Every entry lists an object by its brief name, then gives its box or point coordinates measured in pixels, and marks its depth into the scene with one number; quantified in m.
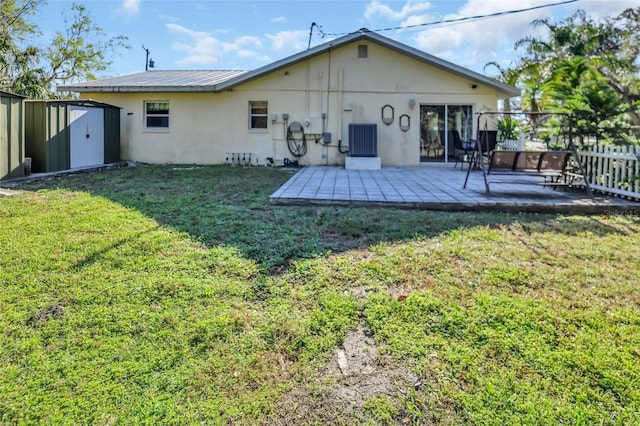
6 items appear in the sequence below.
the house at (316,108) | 11.84
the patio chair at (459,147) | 10.83
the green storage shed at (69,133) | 9.02
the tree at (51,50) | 18.53
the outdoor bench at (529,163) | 6.35
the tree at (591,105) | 6.95
